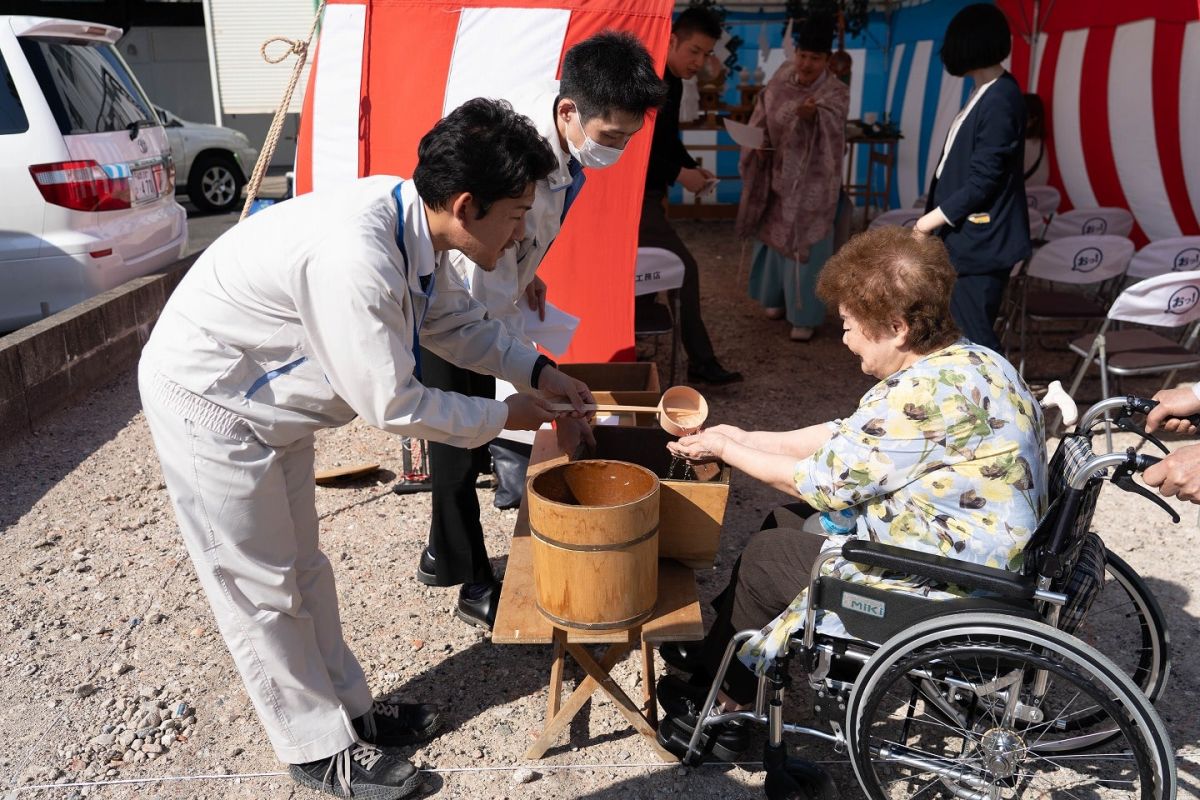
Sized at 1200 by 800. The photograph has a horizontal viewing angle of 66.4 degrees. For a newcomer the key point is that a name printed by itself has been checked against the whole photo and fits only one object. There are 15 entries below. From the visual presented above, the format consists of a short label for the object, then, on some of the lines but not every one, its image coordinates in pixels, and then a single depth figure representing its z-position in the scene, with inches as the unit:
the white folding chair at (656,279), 174.2
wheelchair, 66.4
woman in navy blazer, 148.6
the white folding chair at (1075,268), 184.1
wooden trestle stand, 81.4
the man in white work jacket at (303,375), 67.7
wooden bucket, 74.0
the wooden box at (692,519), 85.9
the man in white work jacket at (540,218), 102.2
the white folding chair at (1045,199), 259.0
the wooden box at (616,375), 129.4
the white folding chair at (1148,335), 147.6
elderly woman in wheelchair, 67.9
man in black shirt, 170.9
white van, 184.5
